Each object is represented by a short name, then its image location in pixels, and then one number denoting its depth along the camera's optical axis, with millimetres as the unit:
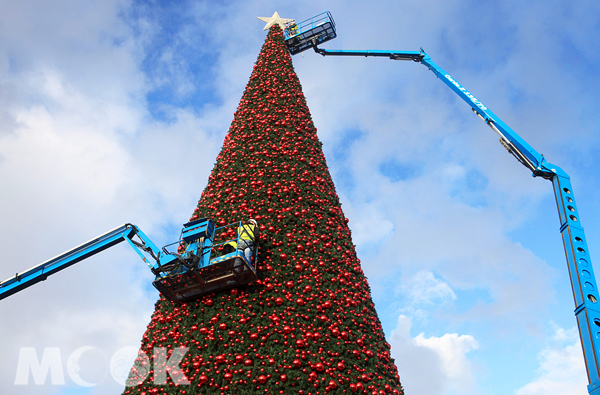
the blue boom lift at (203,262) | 7020
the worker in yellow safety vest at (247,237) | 7238
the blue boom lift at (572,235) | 7043
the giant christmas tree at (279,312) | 6125
